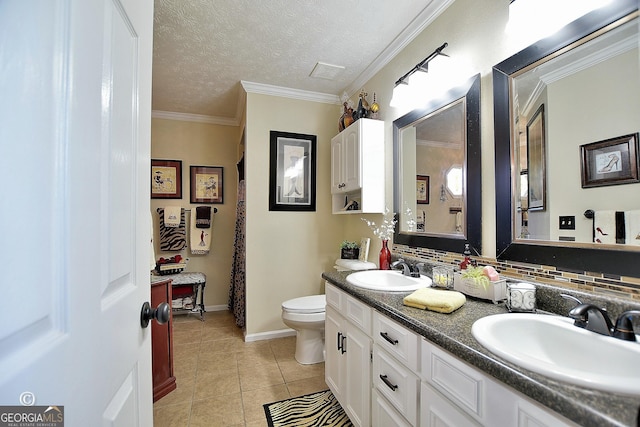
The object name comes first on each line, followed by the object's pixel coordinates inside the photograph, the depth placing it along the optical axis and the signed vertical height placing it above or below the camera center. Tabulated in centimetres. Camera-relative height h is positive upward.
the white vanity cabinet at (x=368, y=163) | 229 +45
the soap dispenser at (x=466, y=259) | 144 -22
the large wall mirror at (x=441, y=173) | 152 +28
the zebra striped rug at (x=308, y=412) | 169 -122
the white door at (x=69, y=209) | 34 +2
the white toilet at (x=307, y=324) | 229 -88
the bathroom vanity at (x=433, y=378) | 59 -48
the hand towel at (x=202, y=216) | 363 +2
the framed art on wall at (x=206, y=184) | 378 +46
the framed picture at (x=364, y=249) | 253 -29
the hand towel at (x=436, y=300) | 110 -34
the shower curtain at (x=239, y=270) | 300 -62
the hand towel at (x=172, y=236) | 354 -23
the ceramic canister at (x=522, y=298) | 109 -31
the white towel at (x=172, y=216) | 349 +3
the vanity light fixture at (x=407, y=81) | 169 +92
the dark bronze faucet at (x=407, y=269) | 176 -33
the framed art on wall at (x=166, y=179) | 360 +51
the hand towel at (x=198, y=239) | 364 -27
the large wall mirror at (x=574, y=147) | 94 +27
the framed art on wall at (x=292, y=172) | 293 +49
